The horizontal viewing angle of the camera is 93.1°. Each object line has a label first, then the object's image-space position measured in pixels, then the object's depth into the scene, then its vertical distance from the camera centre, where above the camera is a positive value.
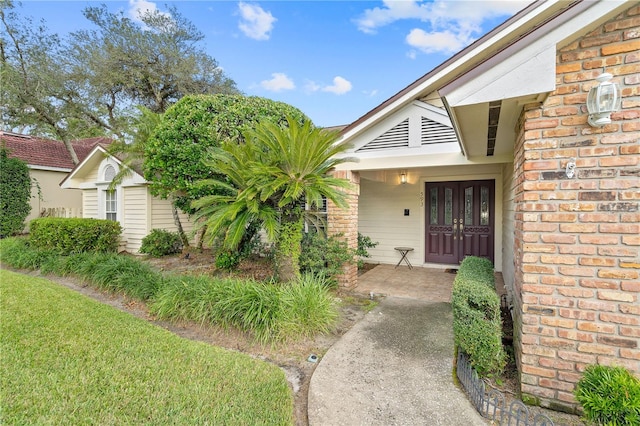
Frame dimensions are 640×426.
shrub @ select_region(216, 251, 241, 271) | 7.66 -1.22
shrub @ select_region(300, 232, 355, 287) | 6.27 -0.90
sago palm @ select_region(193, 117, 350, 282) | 4.89 +0.50
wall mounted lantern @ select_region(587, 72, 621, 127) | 2.35 +0.91
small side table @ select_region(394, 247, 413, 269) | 8.78 -1.19
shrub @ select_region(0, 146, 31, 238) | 12.33 +0.75
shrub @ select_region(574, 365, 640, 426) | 2.21 -1.39
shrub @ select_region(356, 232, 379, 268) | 8.47 -0.85
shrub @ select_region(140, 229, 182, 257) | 9.69 -1.02
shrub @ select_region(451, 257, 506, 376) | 3.01 -1.14
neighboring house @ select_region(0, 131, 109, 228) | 14.03 +1.99
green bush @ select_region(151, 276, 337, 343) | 4.13 -1.40
